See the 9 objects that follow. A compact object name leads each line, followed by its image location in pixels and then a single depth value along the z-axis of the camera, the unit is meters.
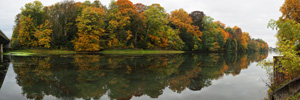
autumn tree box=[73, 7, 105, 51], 43.16
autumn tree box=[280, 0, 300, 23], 21.52
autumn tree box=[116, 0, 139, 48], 47.12
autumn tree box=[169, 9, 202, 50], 64.62
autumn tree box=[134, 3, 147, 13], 58.53
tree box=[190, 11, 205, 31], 72.62
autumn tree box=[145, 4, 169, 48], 52.09
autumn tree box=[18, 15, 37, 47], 43.75
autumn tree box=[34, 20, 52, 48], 42.81
